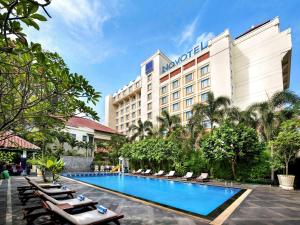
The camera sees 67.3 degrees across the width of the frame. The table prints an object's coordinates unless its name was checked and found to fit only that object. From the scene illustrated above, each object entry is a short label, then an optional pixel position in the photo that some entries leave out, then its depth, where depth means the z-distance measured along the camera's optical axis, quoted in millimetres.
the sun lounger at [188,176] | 20094
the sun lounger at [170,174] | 22859
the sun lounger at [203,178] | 18856
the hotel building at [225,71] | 36750
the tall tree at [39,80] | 2340
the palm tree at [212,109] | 22295
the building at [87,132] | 43181
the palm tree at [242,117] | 21578
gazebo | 22388
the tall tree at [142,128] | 35453
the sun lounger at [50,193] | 8802
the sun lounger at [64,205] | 6105
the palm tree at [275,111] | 18062
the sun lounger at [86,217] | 4831
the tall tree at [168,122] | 28891
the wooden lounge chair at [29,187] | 10258
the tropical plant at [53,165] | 13511
